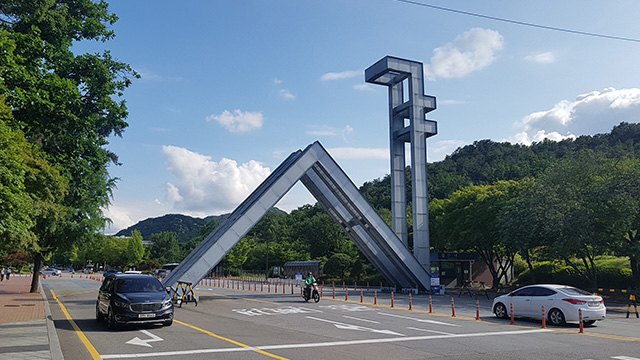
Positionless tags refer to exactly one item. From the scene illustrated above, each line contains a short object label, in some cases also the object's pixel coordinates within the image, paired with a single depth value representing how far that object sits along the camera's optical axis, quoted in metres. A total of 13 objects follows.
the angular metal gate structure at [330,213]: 27.08
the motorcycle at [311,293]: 27.45
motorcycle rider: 27.66
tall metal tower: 37.22
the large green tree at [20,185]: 12.62
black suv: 14.95
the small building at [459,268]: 46.75
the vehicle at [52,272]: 91.07
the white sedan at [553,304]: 17.14
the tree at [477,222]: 38.59
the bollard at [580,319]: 15.25
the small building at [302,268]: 64.39
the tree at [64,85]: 18.56
